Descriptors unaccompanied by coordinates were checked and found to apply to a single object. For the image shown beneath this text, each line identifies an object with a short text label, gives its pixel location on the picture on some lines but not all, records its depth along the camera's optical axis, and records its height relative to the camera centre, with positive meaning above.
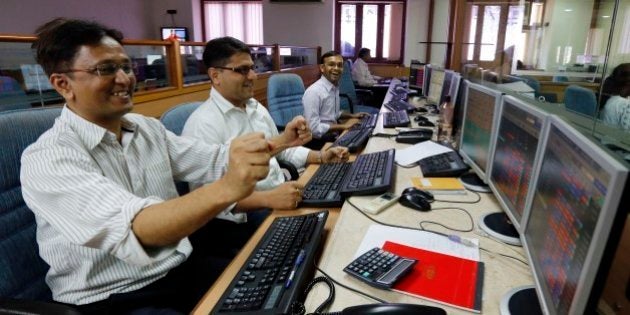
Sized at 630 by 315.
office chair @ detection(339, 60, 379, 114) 4.57 -0.46
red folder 0.78 -0.48
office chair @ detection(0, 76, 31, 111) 1.60 -0.17
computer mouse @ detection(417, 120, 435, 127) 2.75 -0.48
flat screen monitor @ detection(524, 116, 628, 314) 0.50 -0.25
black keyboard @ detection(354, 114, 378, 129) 2.76 -0.49
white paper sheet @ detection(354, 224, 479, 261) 0.96 -0.48
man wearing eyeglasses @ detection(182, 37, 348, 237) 1.61 -0.28
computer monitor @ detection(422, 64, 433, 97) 4.02 -0.24
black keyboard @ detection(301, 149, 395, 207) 1.34 -0.46
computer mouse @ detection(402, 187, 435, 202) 1.32 -0.46
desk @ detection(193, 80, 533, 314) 0.79 -0.49
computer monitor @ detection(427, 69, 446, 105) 3.32 -0.26
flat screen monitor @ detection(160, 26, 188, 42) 8.35 +0.54
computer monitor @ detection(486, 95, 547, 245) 0.93 -0.29
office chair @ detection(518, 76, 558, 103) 2.46 -0.18
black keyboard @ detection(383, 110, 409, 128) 2.69 -0.45
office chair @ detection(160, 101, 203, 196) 1.55 -0.26
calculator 0.82 -0.47
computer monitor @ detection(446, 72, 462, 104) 2.16 -0.18
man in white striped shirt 0.82 -0.31
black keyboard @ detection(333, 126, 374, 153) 2.12 -0.48
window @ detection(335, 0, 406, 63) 7.59 +0.57
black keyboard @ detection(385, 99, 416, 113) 3.51 -0.46
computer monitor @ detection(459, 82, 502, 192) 1.30 -0.27
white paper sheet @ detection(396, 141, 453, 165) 1.79 -0.45
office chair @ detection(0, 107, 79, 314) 0.92 -0.41
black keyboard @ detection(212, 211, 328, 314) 0.77 -0.48
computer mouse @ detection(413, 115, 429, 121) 2.96 -0.47
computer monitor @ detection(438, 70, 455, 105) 2.79 -0.20
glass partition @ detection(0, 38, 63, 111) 1.62 -0.11
